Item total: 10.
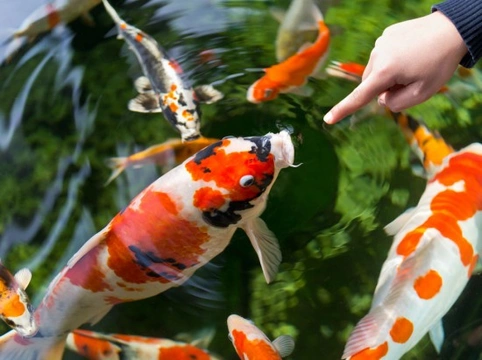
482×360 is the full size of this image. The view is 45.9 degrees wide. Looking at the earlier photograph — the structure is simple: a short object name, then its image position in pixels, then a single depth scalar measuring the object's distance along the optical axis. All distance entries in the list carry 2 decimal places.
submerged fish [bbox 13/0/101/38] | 2.02
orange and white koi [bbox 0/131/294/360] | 1.36
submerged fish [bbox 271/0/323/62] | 1.96
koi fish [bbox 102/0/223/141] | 1.79
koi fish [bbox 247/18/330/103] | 1.87
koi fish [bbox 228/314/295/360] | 1.51
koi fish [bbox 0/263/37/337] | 1.53
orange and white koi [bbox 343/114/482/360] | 1.49
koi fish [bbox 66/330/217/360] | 1.54
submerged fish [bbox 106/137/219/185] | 1.78
